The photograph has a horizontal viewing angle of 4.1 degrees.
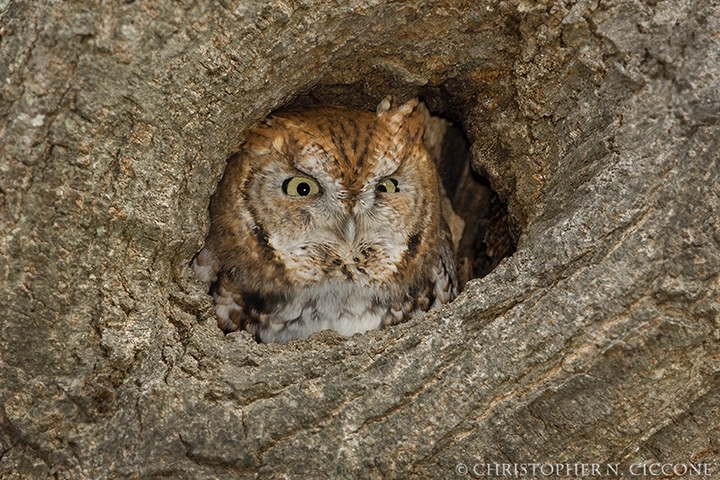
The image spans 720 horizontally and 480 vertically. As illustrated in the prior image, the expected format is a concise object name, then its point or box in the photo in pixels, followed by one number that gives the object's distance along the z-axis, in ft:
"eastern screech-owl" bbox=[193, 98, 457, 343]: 13.04
